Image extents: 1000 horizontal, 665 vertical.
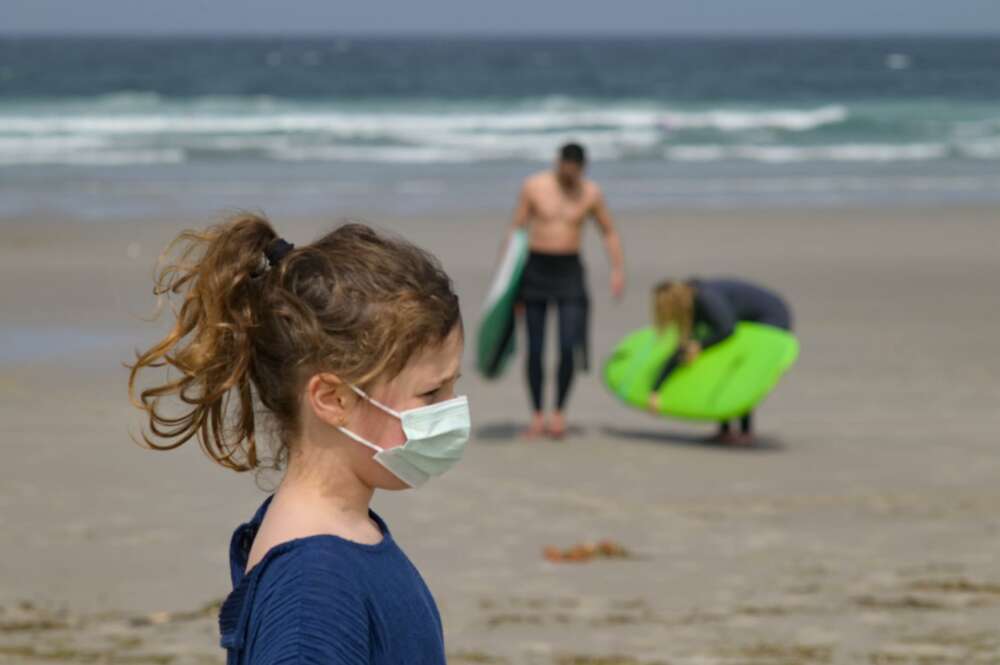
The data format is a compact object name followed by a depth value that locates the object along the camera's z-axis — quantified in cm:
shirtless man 3060
